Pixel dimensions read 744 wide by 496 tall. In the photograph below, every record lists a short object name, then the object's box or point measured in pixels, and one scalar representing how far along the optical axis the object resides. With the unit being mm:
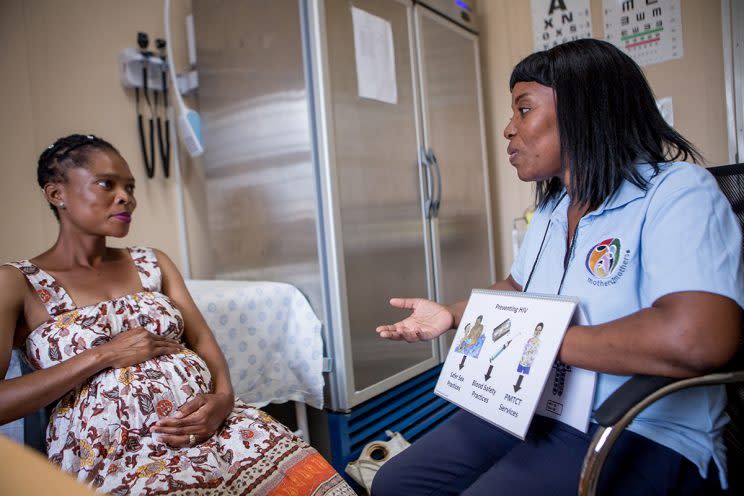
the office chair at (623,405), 662
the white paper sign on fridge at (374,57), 1715
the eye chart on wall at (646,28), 2225
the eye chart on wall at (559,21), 2432
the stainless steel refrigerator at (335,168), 1590
